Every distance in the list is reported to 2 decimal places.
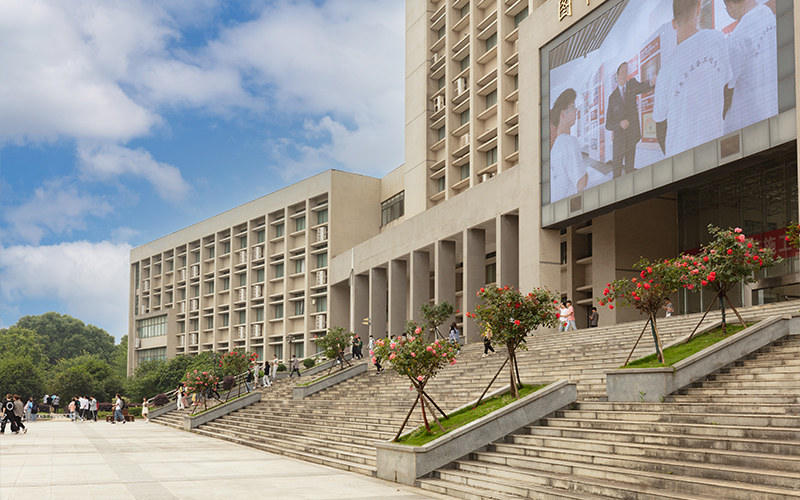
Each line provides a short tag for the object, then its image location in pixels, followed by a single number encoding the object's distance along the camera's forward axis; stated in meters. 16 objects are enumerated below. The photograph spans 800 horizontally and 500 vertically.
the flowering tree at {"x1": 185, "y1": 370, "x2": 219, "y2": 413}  31.06
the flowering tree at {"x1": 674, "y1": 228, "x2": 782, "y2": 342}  14.66
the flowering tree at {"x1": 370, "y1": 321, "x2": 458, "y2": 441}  13.17
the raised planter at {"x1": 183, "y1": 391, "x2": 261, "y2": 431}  29.11
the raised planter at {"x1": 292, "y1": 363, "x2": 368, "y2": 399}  28.00
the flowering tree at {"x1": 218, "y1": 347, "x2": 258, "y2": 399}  32.78
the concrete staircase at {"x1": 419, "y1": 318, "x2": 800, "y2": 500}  8.71
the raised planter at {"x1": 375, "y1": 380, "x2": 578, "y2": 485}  12.16
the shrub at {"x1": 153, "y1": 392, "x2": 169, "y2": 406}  44.91
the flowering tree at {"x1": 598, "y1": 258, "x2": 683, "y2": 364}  14.66
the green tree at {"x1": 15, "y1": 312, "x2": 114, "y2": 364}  134.75
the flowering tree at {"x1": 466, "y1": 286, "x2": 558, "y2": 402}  14.22
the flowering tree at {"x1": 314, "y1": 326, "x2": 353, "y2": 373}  31.69
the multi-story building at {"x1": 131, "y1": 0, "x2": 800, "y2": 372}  23.16
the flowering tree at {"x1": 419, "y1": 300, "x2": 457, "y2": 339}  35.06
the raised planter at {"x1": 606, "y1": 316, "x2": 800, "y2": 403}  12.52
